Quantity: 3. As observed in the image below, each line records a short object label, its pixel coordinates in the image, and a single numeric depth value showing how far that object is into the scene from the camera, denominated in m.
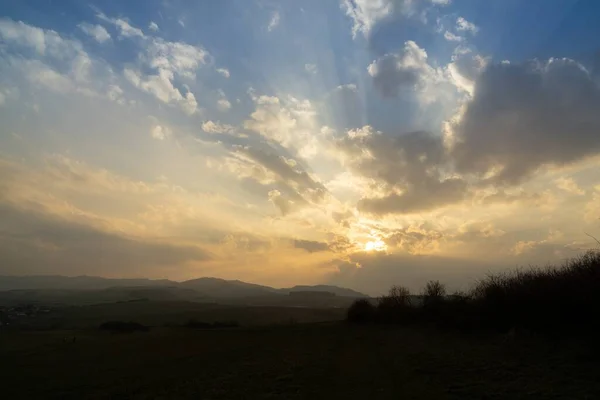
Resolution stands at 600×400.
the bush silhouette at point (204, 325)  29.37
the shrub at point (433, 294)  20.34
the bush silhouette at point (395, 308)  20.78
